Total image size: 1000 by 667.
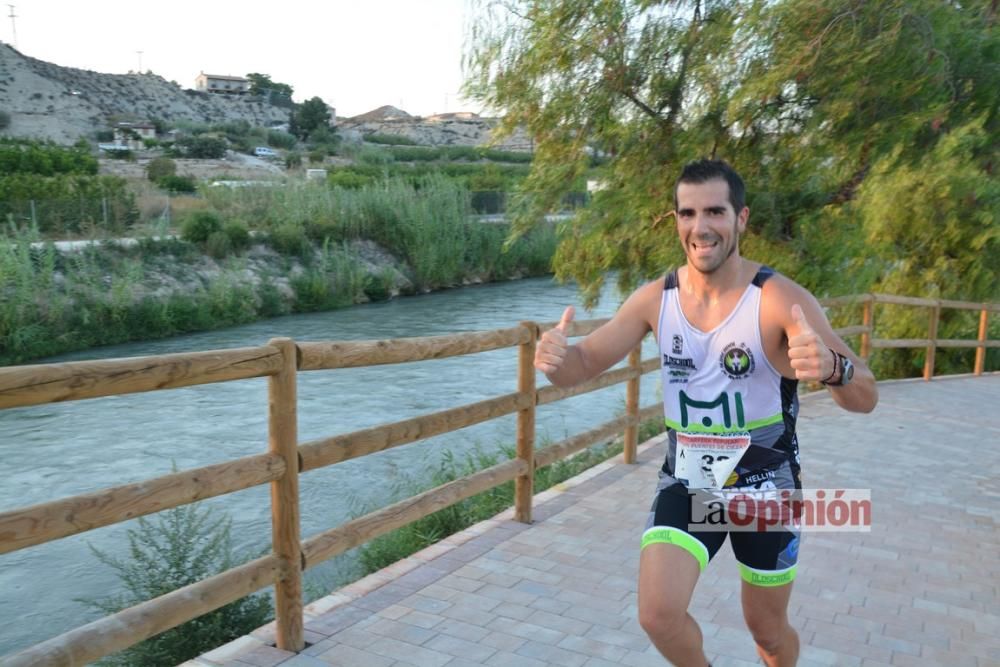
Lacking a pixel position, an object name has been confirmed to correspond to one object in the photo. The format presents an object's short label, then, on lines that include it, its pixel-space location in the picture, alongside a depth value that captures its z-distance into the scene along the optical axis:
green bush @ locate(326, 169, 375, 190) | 35.28
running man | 2.76
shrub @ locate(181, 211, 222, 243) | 24.02
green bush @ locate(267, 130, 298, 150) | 75.06
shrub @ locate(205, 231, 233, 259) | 23.97
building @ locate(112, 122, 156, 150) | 66.94
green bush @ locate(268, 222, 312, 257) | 25.94
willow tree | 8.75
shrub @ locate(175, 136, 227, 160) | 60.88
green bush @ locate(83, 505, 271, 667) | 4.30
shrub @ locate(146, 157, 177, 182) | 42.75
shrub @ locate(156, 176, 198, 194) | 34.84
